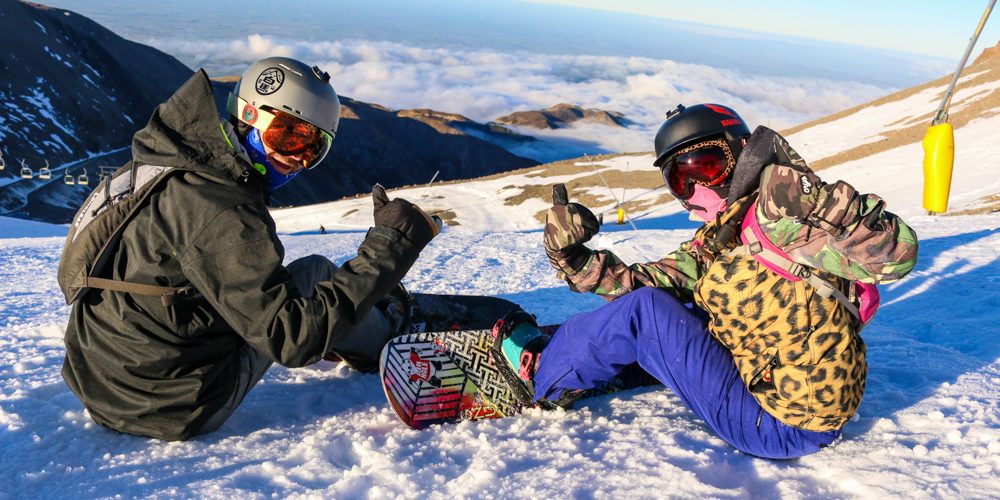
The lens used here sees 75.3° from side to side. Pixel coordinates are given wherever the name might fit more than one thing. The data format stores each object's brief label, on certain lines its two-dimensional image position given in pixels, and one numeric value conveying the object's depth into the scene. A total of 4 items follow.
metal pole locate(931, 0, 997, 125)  3.75
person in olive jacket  2.83
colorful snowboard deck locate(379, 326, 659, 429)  3.79
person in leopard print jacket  2.62
